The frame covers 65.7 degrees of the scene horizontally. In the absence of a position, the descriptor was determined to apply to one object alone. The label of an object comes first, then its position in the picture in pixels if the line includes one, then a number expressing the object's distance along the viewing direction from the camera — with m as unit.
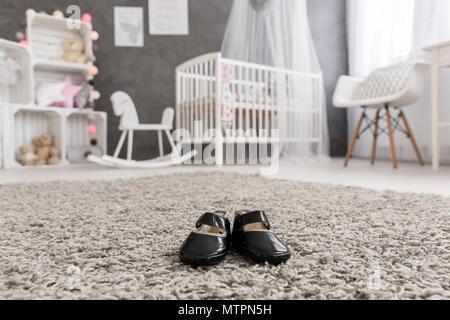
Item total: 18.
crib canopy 2.63
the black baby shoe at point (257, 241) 0.51
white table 1.94
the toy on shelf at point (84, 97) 2.84
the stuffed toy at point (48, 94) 2.73
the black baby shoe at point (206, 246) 0.49
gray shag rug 0.43
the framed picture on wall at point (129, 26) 3.15
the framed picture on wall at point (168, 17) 3.23
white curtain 2.51
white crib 2.50
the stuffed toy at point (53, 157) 2.70
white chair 2.18
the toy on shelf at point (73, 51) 2.88
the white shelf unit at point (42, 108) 2.55
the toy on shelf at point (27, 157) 2.61
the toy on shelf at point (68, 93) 2.81
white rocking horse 2.38
